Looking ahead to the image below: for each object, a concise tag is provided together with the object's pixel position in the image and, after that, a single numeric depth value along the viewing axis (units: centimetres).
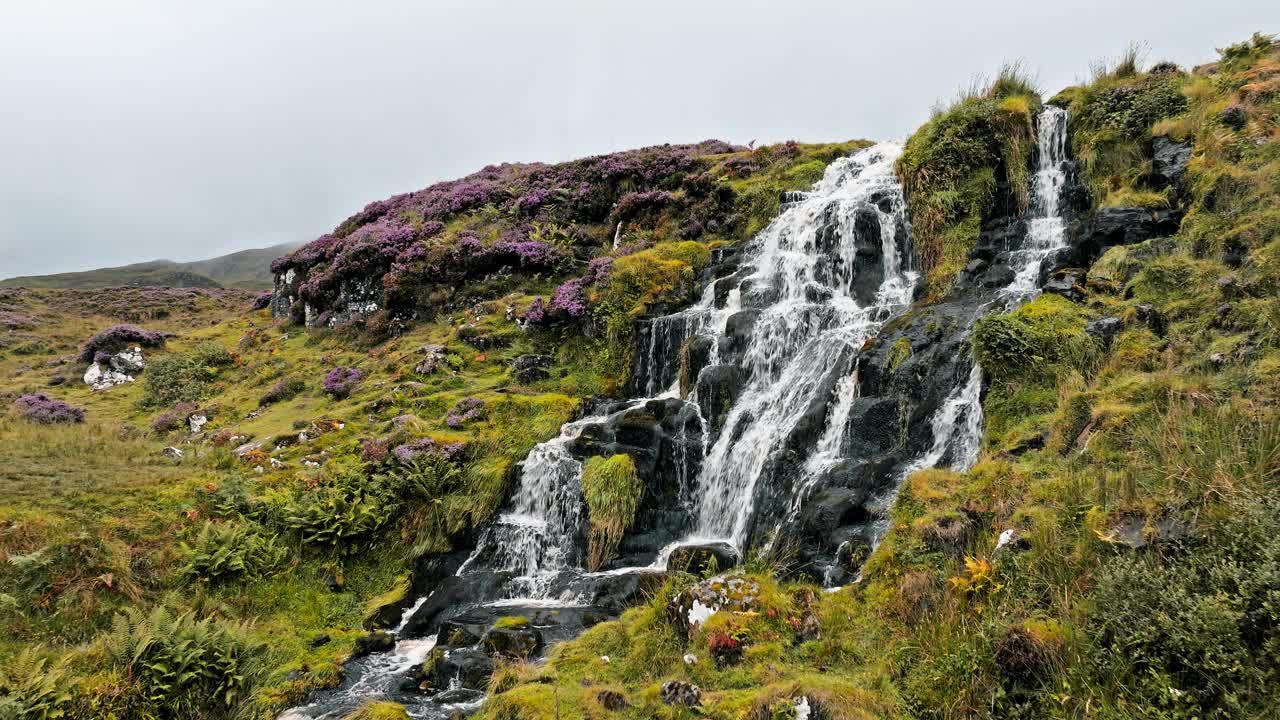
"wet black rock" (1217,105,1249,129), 1293
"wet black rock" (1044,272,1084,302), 1196
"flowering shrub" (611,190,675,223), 2648
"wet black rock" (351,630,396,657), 1063
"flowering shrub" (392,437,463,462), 1456
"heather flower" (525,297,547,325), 2130
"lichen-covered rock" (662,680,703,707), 671
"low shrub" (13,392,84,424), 2031
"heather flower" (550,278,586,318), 2062
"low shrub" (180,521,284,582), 1143
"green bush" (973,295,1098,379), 1055
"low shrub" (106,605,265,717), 844
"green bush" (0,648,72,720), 743
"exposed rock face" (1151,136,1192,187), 1339
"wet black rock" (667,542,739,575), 1112
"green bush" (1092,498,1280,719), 432
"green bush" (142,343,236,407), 2292
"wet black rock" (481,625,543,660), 952
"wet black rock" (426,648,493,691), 906
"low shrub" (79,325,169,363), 2697
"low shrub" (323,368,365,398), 2041
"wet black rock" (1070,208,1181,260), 1252
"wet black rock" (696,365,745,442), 1474
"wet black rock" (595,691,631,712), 712
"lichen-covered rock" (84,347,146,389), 2505
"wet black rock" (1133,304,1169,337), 980
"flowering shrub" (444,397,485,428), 1639
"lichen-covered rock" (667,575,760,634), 817
